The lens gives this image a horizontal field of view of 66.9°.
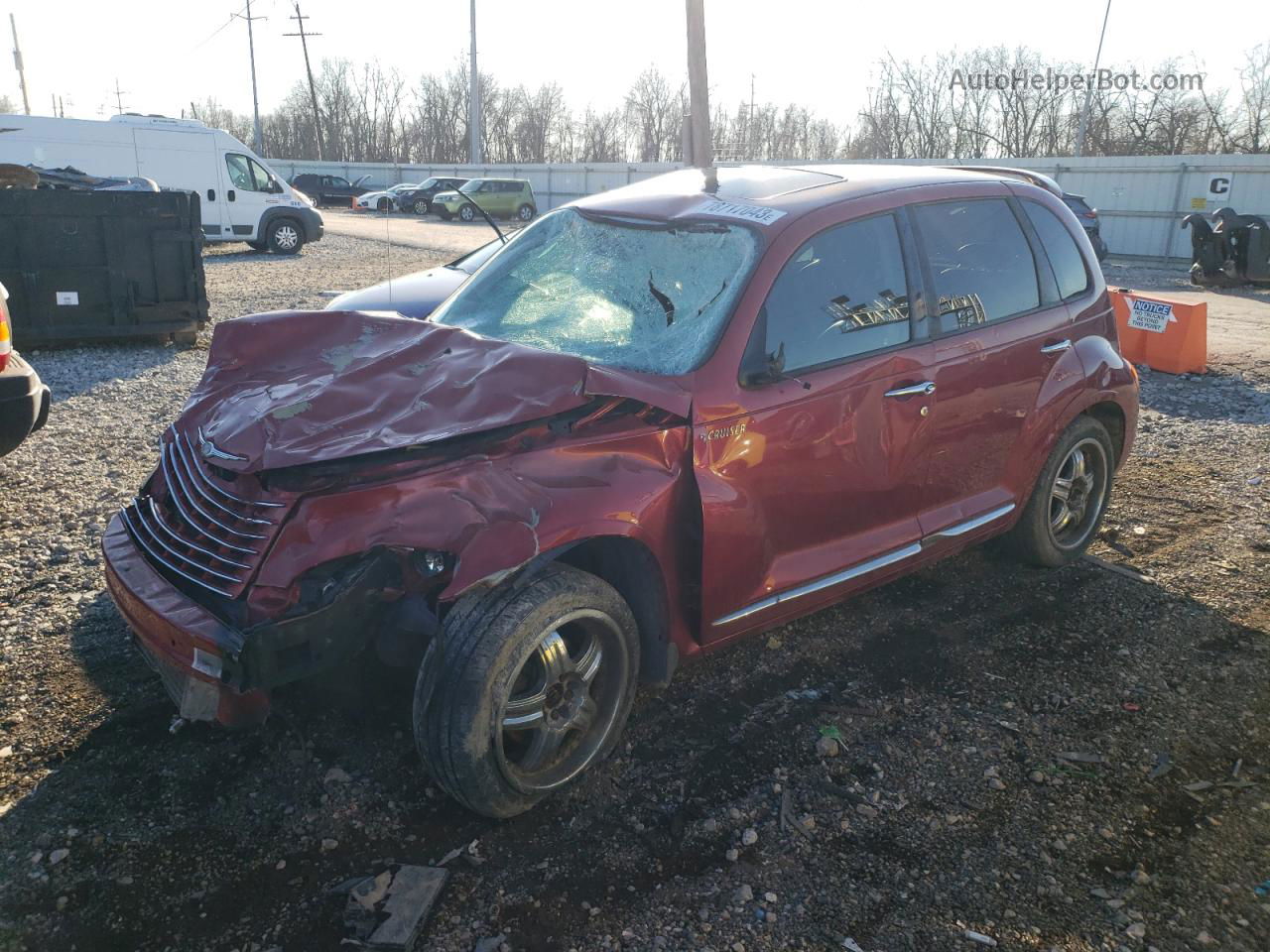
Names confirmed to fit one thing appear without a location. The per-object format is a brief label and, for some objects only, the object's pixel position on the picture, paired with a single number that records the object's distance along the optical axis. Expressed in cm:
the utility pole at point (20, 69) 5103
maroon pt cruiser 271
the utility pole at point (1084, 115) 3528
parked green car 3625
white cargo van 1866
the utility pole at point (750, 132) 5864
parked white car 4034
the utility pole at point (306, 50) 6217
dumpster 914
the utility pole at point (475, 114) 4095
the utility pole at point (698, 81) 1182
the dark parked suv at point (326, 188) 4681
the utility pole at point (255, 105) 5942
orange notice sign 959
